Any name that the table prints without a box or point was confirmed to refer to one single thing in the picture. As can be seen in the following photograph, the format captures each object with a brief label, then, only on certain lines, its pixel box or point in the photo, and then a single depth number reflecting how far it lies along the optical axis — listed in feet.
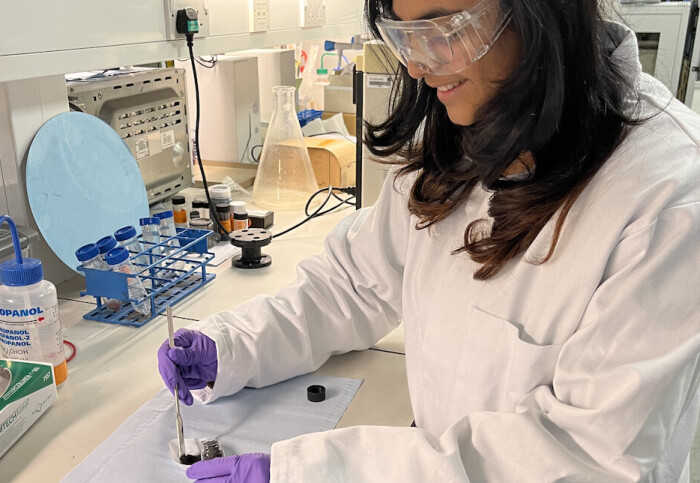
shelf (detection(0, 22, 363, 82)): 3.84
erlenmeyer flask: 6.70
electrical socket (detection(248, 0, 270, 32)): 6.28
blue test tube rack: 4.15
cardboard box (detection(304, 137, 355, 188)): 7.29
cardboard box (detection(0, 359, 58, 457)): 3.01
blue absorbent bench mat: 2.89
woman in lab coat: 2.29
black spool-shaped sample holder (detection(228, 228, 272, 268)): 5.14
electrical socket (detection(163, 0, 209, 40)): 5.05
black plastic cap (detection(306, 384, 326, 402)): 3.44
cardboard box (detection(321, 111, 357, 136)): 9.41
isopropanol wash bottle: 3.39
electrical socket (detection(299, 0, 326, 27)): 7.37
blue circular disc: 4.55
